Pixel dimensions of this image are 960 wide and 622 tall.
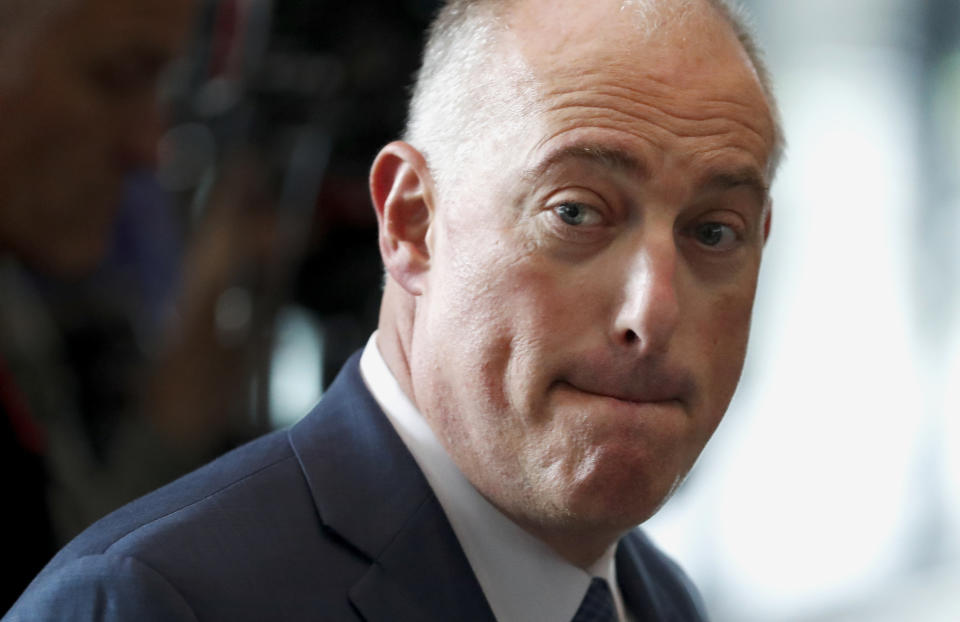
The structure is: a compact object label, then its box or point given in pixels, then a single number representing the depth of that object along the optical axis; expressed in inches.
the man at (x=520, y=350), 51.6
